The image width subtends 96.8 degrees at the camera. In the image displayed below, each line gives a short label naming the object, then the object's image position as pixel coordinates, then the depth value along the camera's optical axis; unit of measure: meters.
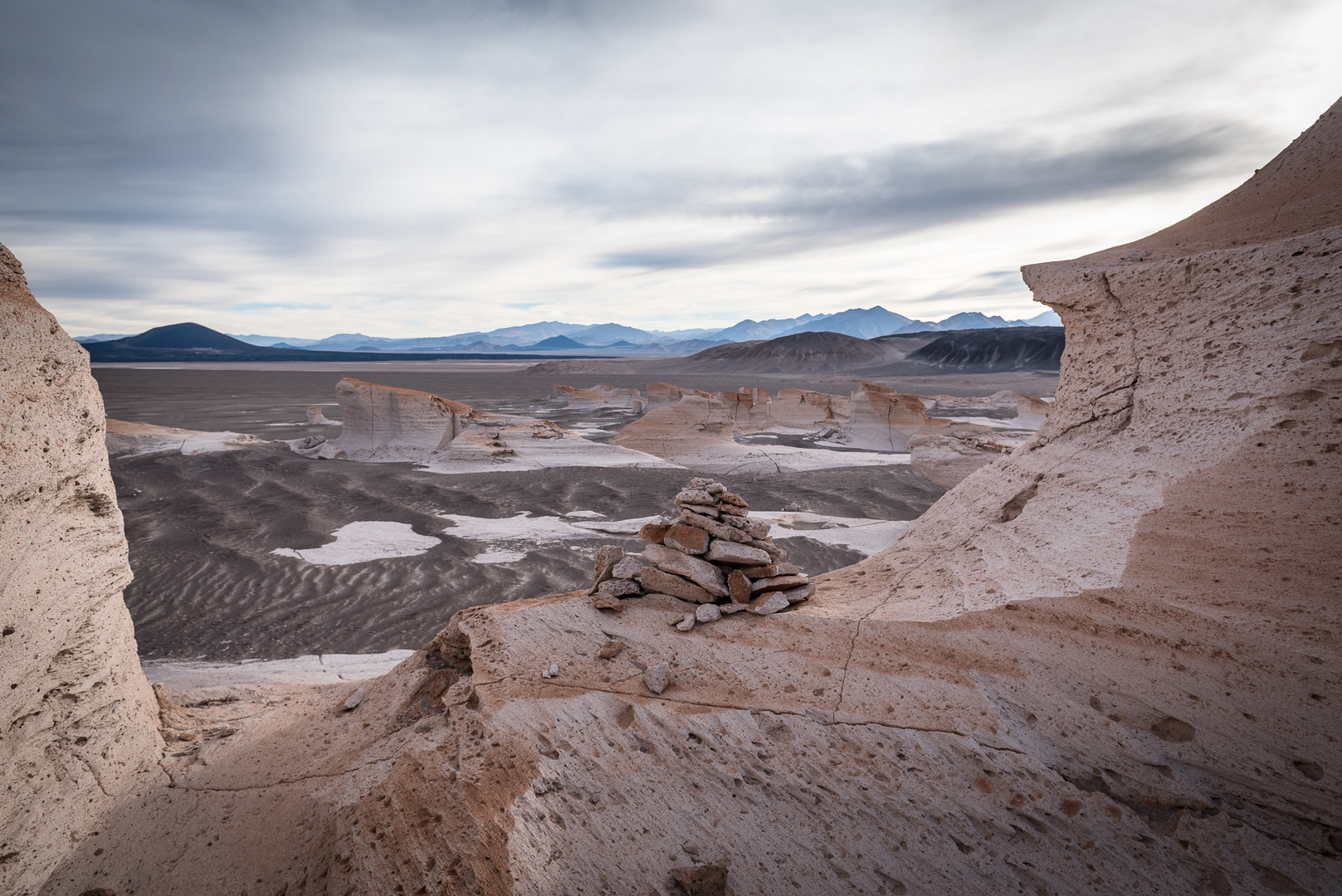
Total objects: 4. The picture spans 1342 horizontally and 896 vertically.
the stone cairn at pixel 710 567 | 3.26
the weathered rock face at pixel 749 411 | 24.39
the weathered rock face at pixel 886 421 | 19.86
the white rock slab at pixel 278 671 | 4.52
